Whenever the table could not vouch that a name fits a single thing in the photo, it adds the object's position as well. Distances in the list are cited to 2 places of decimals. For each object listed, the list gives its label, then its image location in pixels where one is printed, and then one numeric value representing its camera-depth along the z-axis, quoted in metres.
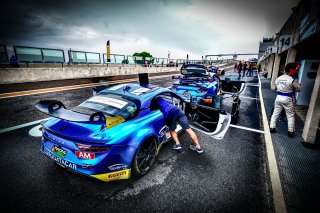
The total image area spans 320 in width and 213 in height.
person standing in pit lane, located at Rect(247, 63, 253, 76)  26.06
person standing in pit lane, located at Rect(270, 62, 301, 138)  4.45
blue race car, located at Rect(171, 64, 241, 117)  5.83
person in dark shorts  3.42
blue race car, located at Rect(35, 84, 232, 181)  2.31
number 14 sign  10.38
